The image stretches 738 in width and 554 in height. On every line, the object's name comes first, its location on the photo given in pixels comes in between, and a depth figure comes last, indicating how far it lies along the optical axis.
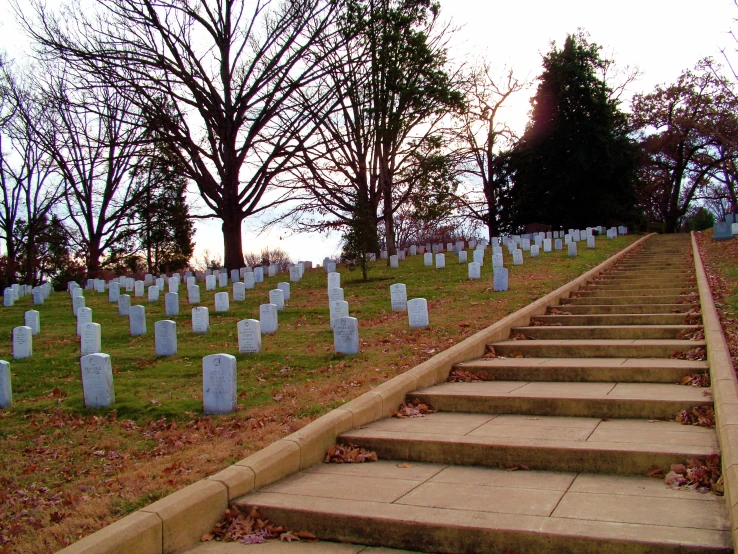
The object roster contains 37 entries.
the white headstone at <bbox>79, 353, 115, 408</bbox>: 8.19
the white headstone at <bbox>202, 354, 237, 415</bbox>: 7.49
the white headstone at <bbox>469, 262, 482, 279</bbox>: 19.50
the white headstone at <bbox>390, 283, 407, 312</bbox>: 14.80
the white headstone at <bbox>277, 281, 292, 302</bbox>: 19.08
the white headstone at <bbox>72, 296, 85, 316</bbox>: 19.80
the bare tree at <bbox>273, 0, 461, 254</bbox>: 29.08
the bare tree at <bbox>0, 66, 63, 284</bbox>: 39.41
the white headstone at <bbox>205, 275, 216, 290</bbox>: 25.11
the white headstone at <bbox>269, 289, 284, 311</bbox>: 16.89
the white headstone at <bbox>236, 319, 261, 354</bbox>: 10.91
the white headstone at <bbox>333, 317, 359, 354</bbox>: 10.09
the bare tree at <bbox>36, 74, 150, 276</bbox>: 32.50
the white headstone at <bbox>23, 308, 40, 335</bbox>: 16.08
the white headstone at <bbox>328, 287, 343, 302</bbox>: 15.54
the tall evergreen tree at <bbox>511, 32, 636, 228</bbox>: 41.59
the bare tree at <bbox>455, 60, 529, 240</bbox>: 45.62
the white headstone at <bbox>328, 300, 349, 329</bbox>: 13.11
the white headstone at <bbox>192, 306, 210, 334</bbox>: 13.94
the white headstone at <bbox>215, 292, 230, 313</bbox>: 17.50
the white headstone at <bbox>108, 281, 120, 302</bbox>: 24.35
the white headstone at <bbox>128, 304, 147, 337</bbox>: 14.55
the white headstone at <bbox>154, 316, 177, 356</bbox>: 11.41
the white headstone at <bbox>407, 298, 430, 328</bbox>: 11.85
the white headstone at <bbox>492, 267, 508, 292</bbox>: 15.73
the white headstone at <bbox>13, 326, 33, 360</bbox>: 12.20
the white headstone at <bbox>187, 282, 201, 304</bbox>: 20.56
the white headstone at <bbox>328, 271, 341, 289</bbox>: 19.53
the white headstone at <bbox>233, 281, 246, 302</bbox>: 20.17
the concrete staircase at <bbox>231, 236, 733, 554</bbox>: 4.03
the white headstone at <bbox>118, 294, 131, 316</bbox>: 18.86
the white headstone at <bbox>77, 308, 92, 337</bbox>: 14.58
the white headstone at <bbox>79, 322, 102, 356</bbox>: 12.04
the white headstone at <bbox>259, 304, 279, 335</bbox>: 13.19
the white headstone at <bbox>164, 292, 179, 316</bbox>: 17.88
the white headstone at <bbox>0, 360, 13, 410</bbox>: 8.57
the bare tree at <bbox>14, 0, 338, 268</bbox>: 25.98
